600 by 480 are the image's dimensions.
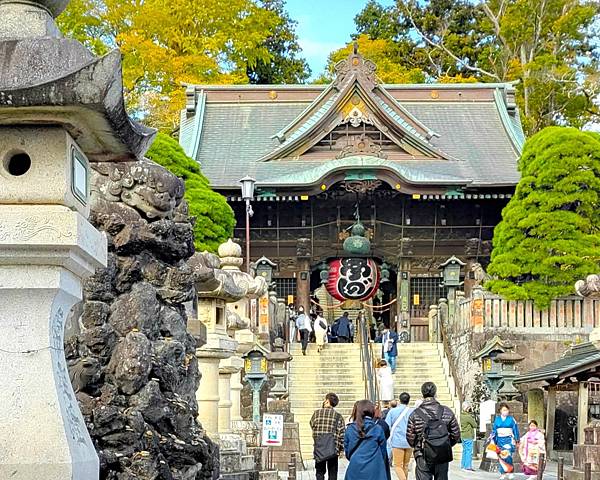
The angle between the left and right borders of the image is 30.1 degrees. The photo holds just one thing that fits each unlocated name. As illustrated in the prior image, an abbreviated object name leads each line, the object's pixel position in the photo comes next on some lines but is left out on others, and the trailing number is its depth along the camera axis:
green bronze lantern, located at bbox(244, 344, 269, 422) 22.64
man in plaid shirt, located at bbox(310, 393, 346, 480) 12.68
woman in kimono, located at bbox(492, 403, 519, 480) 18.33
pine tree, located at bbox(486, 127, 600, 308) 28.42
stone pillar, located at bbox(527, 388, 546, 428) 26.70
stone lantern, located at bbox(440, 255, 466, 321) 32.31
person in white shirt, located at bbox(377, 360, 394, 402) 23.14
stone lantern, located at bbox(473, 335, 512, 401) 24.11
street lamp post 28.23
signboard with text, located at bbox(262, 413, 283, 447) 16.61
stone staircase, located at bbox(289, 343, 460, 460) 26.81
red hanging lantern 33.75
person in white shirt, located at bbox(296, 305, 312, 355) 30.23
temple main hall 34.44
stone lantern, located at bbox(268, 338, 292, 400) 23.43
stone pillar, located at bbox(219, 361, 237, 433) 13.23
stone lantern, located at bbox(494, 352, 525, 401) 23.91
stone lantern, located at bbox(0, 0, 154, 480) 5.30
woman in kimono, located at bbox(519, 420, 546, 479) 17.62
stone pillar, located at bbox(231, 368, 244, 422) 15.65
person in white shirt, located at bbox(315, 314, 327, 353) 30.89
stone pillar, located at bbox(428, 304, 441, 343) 32.12
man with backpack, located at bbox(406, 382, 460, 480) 11.83
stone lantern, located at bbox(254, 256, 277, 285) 32.75
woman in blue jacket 10.72
